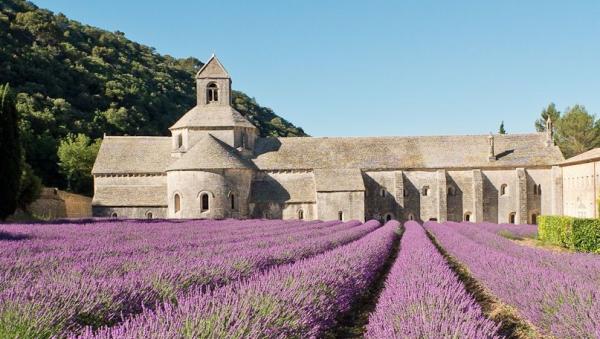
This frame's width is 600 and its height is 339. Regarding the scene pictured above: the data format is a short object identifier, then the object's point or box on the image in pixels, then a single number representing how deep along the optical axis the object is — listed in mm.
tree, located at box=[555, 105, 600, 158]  66125
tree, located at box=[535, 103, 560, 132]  74500
